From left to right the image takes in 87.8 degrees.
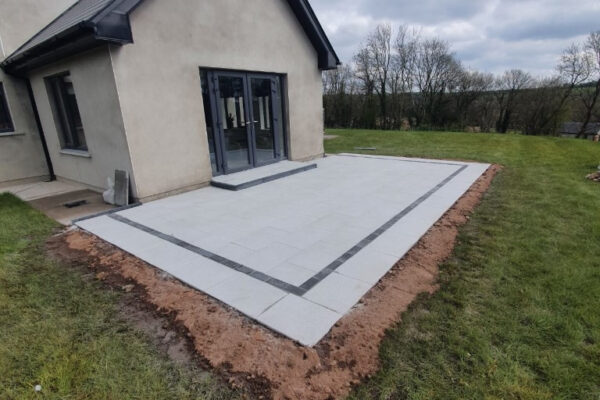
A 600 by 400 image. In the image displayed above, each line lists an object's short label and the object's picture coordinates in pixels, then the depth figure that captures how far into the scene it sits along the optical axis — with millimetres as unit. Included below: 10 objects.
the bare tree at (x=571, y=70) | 22723
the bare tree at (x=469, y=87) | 26306
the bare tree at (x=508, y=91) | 25766
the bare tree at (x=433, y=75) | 26141
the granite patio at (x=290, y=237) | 2717
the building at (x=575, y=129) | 24359
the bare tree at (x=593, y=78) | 21562
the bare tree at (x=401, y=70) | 26719
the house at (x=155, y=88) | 5203
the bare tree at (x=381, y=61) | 27047
